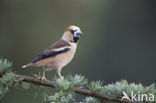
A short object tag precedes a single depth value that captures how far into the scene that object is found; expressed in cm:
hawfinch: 1029
